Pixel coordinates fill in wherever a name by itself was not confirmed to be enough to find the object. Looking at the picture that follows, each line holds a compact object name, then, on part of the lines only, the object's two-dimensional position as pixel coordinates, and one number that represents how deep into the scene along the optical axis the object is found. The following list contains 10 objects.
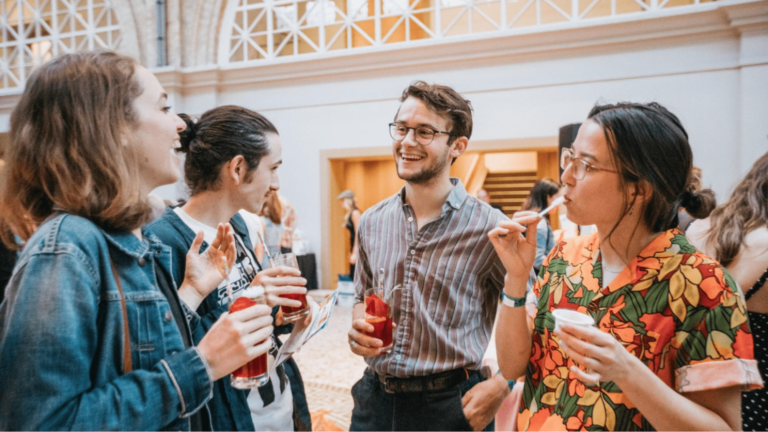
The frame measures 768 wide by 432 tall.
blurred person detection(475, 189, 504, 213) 7.80
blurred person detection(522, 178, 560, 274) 4.73
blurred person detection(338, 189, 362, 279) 7.44
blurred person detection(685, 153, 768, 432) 1.71
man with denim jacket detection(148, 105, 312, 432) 1.62
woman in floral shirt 1.09
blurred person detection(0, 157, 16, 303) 2.93
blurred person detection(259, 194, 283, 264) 6.05
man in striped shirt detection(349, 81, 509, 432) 1.73
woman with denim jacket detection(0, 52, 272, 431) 0.86
